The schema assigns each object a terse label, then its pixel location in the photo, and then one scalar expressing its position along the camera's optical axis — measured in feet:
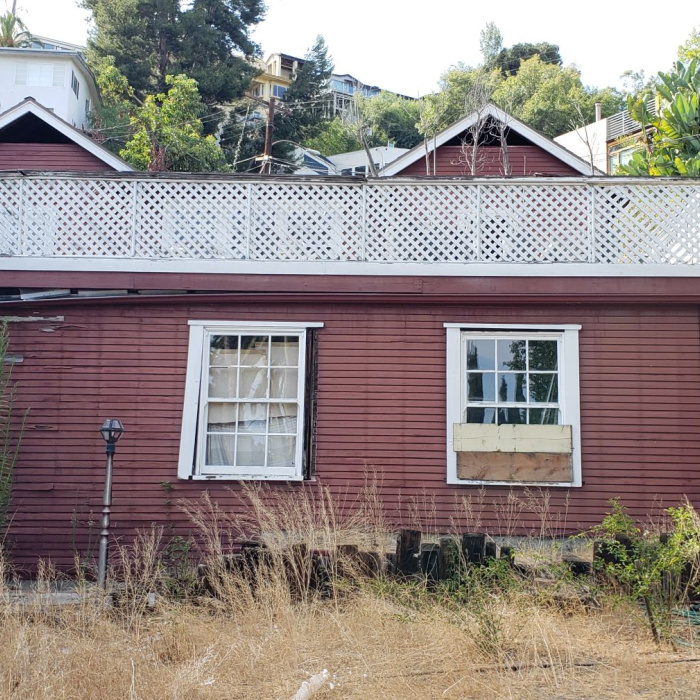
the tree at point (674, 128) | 60.08
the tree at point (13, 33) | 143.02
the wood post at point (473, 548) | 26.96
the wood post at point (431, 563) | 27.30
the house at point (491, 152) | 54.60
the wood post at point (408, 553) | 27.63
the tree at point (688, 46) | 117.22
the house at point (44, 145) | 53.78
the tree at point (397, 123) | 182.65
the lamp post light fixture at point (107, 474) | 30.81
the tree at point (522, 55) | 217.97
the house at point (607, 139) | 149.07
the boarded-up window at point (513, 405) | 34.22
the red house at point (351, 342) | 34.37
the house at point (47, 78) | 134.41
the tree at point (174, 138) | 94.32
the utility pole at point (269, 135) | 75.24
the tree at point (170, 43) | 141.90
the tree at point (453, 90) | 133.39
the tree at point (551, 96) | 165.07
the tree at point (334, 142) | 166.40
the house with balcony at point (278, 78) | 234.79
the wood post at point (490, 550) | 27.12
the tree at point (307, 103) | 135.95
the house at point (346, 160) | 132.26
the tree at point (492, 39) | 226.17
